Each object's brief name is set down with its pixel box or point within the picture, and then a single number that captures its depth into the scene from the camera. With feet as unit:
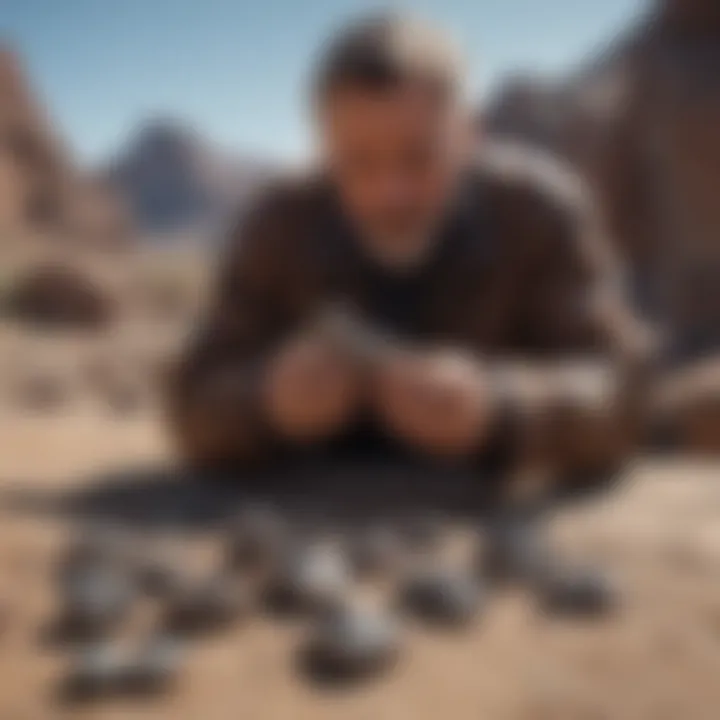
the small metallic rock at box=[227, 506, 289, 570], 4.16
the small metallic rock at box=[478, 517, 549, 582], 3.96
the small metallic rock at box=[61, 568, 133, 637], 3.55
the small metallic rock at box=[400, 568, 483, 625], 3.57
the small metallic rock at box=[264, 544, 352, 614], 3.65
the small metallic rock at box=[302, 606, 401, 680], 3.14
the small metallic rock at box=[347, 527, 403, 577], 4.05
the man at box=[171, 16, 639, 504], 5.13
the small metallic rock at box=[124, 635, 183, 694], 3.06
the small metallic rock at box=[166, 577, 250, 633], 3.56
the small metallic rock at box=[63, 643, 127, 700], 3.03
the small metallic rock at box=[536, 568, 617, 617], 3.59
